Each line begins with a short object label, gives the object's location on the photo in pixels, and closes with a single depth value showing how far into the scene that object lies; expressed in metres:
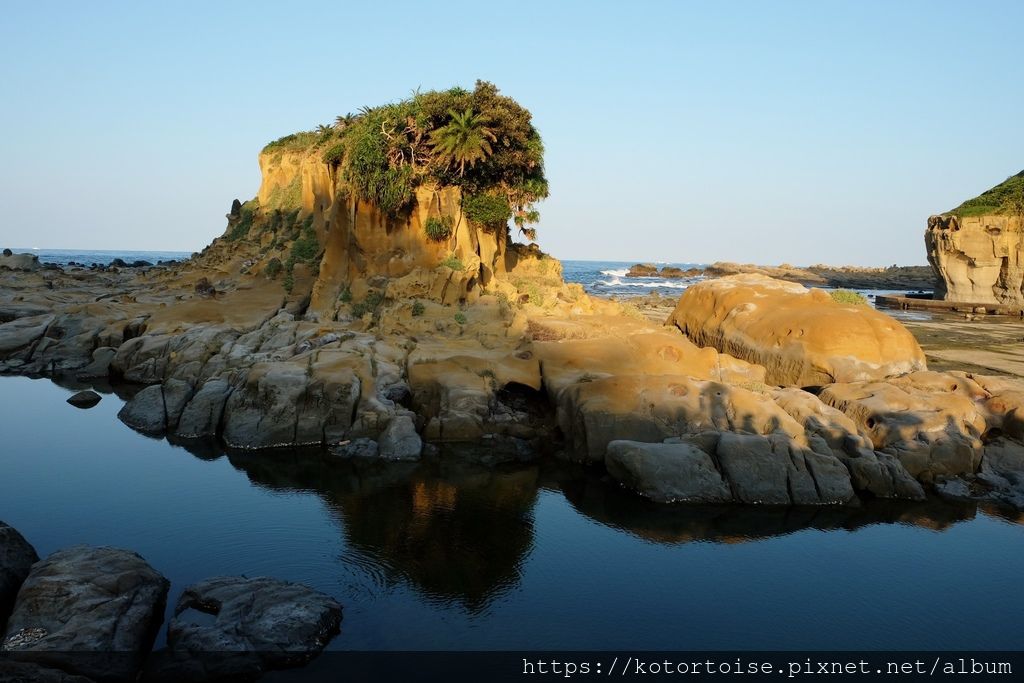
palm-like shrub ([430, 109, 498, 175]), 33.97
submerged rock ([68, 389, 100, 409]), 29.67
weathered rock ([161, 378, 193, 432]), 26.17
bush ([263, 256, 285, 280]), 42.60
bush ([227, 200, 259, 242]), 54.10
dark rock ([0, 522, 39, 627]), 12.41
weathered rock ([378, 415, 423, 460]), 23.22
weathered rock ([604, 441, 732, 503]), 19.61
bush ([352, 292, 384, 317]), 33.47
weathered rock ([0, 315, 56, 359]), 37.16
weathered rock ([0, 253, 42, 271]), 71.55
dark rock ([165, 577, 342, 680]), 11.55
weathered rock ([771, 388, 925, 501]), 20.31
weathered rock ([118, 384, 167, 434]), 26.12
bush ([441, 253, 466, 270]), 33.84
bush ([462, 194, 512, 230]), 36.22
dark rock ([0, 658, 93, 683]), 9.40
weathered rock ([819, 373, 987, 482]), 21.55
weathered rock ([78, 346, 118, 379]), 35.38
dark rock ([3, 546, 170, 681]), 11.00
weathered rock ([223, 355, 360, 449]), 24.23
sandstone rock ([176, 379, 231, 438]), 25.31
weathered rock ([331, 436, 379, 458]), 23.30
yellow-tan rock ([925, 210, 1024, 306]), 68.50
